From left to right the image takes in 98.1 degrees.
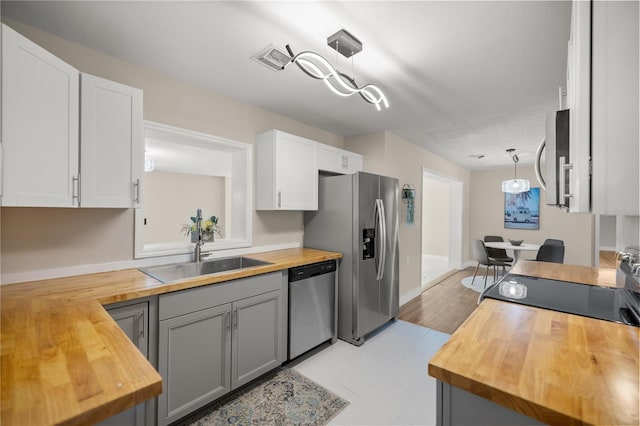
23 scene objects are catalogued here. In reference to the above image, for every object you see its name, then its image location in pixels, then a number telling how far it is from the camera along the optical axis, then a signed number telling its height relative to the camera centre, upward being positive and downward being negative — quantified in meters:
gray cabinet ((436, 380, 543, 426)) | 0.75 -0.56
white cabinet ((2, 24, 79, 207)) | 1.25 +0.42
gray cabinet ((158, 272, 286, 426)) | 1.70 -0.88
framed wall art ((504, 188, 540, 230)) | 6.33 +0.13
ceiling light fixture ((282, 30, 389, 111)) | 1.57 +0.93
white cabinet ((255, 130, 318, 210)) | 2.74 +0.42
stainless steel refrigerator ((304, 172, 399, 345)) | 2.86 -0.30
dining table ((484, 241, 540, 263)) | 4.54 -0.53
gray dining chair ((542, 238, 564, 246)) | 4.72 -0.45
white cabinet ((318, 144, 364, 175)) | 3.22 +0.67
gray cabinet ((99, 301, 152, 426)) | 1.49 -0.64
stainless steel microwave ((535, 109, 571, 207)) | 1.08 +0.23
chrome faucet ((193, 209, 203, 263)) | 2.39 -0.26
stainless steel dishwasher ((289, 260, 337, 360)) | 2.44 -0.87
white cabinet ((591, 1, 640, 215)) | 0.83 +0.33
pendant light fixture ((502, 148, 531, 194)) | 4.69 +0.51
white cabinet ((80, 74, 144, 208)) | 1.62 +0.42
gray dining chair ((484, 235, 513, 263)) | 5.24 -0.76
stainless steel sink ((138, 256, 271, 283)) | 2.17 -0.47
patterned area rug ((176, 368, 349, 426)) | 1.81 -1.35
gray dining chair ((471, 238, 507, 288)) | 4.94 -0.73
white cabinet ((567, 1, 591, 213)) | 0.91 +0.35
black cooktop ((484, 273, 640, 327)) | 1.19 -0.42
